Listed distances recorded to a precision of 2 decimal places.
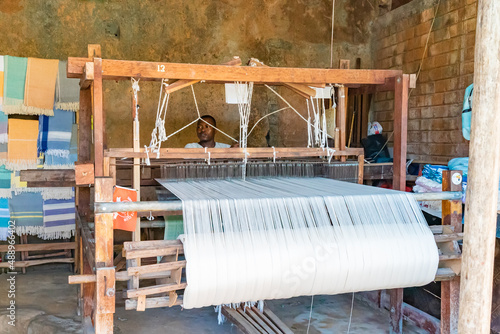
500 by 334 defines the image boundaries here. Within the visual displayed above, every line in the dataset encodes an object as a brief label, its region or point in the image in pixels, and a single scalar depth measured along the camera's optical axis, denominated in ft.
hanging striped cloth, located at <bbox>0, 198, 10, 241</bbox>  16.83
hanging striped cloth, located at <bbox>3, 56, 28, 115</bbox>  15.88
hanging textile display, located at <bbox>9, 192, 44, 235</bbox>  17.12
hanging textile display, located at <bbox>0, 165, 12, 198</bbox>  16.71
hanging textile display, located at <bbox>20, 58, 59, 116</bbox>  16.10
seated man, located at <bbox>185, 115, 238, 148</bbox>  16.61
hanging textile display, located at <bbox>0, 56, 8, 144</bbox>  15.99
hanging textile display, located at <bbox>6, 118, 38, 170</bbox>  16.40
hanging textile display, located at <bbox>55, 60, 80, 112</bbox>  16.53
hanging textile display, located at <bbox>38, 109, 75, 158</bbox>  16.90
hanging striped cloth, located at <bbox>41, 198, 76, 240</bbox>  17.43
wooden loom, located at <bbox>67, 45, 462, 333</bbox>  7.75
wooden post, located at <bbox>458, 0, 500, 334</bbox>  6.55
